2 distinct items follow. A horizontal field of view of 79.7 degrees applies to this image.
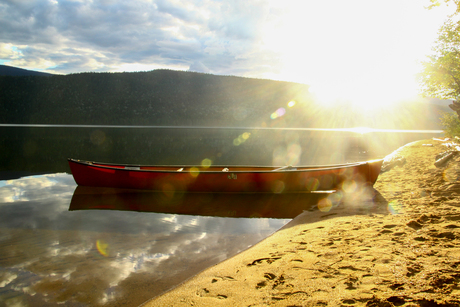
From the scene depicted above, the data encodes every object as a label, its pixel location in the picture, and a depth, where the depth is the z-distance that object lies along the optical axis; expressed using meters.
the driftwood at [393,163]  14.13
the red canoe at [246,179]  11.42
